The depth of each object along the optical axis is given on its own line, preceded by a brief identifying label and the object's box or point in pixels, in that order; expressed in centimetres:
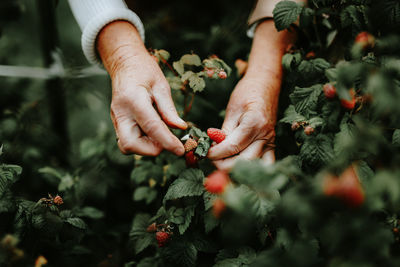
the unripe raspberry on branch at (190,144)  62
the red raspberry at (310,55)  70
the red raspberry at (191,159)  64
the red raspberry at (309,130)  60
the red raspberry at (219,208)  51
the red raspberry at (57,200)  63
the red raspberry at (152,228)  67
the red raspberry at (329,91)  58
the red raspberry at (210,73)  66
